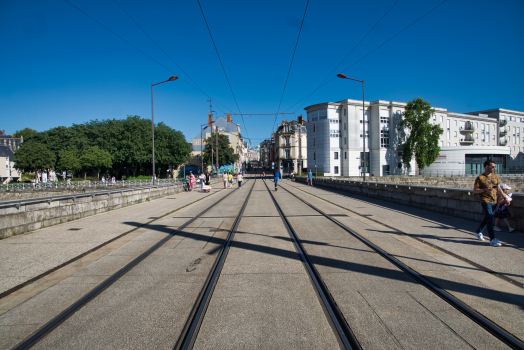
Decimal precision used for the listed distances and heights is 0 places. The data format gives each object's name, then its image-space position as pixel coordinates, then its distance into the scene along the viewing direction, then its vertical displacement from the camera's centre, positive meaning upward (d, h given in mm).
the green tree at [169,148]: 61250 +5029
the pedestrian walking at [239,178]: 32250 -899
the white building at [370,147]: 62969 +4486
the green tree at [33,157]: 53812 +3121
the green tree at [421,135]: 61250 +6492
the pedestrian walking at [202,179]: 26781 -868
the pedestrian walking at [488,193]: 6273 -608
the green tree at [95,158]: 55469 +2803
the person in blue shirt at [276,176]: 27692 -643
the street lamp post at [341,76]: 22261 +6976
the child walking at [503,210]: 7073 -1096
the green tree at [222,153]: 77125 +4614
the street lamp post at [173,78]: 19952 +6343
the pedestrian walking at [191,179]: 28022 -776
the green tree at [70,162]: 56647 +2191
